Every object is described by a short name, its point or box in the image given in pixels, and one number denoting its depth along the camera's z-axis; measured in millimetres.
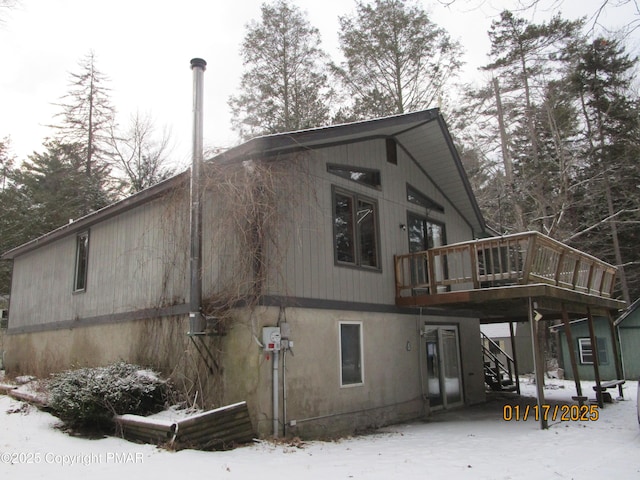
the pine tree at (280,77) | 19844
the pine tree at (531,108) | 19078
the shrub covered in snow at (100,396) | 7250
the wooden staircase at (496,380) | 15406
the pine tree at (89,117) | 26422
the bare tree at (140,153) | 24312
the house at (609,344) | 18234
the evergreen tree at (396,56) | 18703
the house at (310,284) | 7785
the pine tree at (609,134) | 19312
